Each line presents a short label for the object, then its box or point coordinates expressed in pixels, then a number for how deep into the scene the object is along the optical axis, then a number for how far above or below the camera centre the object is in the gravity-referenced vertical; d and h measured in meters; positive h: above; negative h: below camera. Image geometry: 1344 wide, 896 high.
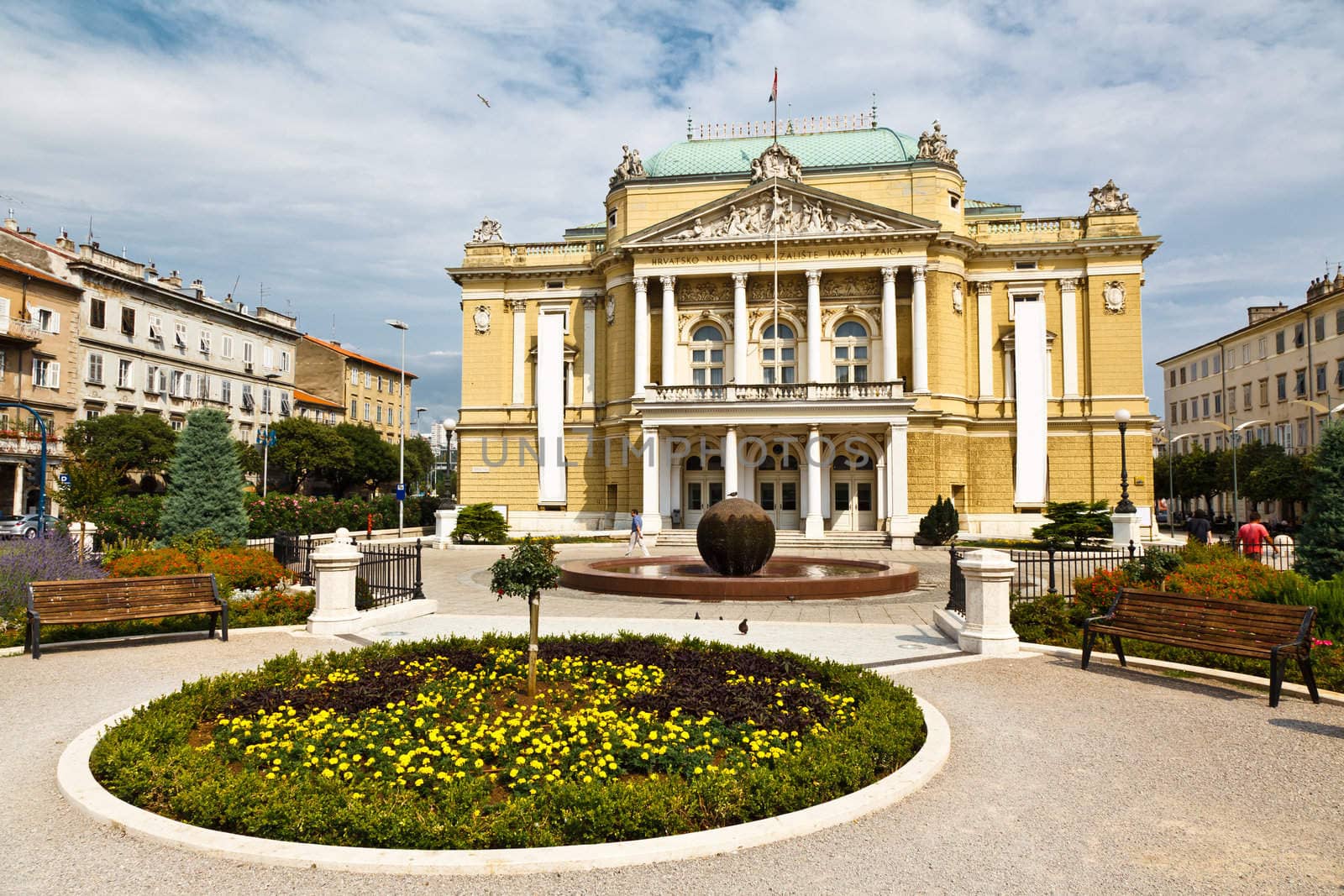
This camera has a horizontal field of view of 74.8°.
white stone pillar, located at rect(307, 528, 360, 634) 14.27 -1.56
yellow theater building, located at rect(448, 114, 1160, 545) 43.03 +7.94
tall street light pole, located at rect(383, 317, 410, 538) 43.89 +0.28
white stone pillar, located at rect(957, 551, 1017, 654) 12.50 -1.49
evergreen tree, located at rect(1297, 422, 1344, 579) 14.38 -0.32
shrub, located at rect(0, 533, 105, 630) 13.84 -1.31
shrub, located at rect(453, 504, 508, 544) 41.28 -1.54
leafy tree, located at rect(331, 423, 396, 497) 75.06 +3.13
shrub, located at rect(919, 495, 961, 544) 38.81 -1.19
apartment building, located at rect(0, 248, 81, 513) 50.12 +7.47
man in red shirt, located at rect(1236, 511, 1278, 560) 20.22 -0.92
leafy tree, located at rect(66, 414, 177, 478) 51.31 +3.24
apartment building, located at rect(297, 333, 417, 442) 84.50 +11.20
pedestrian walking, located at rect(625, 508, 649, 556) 33.72 -1.41
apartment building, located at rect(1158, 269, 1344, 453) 55.75 +9.23
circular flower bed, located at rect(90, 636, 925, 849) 5.77 -2.02
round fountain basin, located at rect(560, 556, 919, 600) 19.31 -1.96
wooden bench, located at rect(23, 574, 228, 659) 12.12 -1.55
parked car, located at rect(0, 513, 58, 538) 35.03 -1.40
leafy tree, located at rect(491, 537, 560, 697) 9.25 -0.84
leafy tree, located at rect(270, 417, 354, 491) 68.94 +3.52
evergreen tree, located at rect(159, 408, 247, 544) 21.25 +0.19
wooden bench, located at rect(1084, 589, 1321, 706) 9.50 -1.51
